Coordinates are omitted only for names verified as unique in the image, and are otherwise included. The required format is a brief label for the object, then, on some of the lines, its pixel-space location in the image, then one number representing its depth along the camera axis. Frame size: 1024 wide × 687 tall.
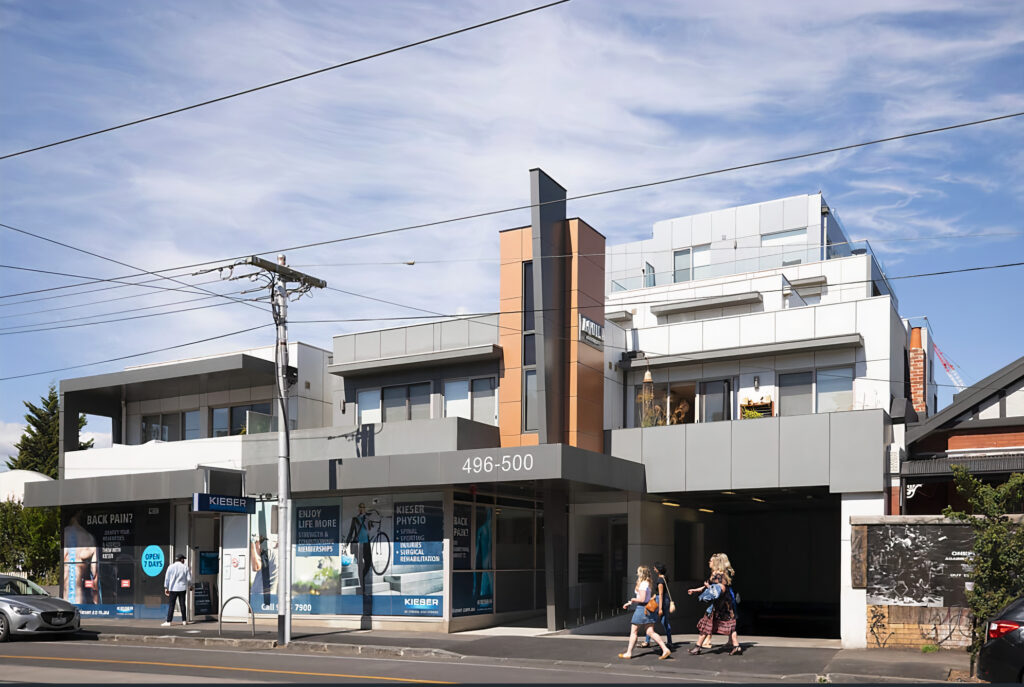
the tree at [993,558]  16.92
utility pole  22.11
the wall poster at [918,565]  19.95
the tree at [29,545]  40.28
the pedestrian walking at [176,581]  26.34
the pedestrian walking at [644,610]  18.97
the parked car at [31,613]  23.05
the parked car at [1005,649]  12.17
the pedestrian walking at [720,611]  19.27
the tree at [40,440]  64.38
